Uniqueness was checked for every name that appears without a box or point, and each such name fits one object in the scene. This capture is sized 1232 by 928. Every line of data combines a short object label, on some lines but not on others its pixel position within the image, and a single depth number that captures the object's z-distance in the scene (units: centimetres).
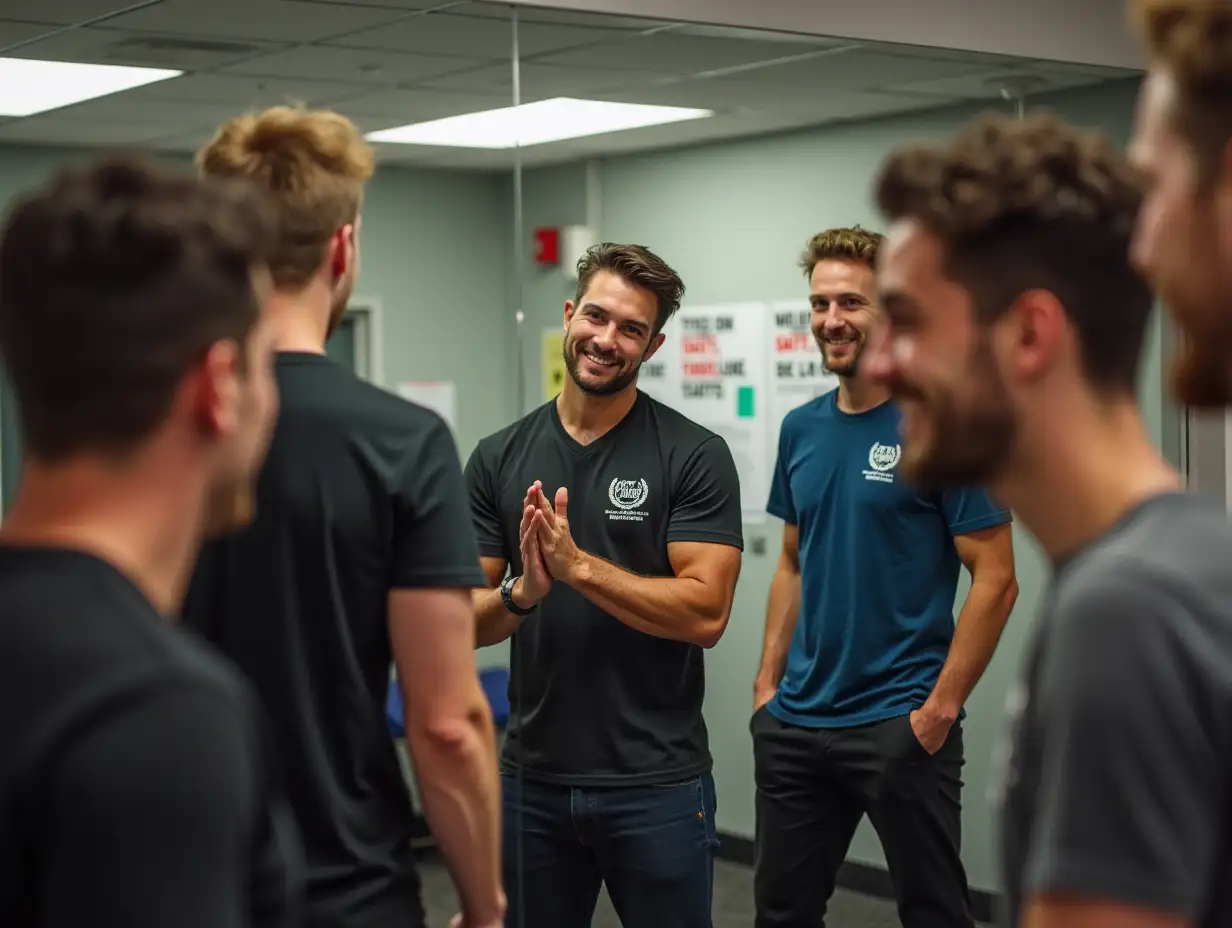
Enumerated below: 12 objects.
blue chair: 287
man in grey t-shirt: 99
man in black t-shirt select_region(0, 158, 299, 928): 87
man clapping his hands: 271
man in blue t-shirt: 305
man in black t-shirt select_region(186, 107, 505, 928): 166
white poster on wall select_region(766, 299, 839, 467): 333
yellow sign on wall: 298
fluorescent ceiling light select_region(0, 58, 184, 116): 274
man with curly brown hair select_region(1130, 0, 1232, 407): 107
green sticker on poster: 332
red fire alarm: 306
